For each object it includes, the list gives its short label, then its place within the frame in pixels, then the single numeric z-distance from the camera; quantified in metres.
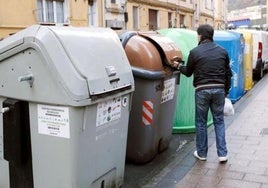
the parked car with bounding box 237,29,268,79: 13.30
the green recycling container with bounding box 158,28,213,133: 6.28
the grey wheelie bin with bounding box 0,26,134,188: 3.27
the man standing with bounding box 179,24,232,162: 4.75
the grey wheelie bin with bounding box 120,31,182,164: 4.67
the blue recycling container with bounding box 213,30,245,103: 8.47
